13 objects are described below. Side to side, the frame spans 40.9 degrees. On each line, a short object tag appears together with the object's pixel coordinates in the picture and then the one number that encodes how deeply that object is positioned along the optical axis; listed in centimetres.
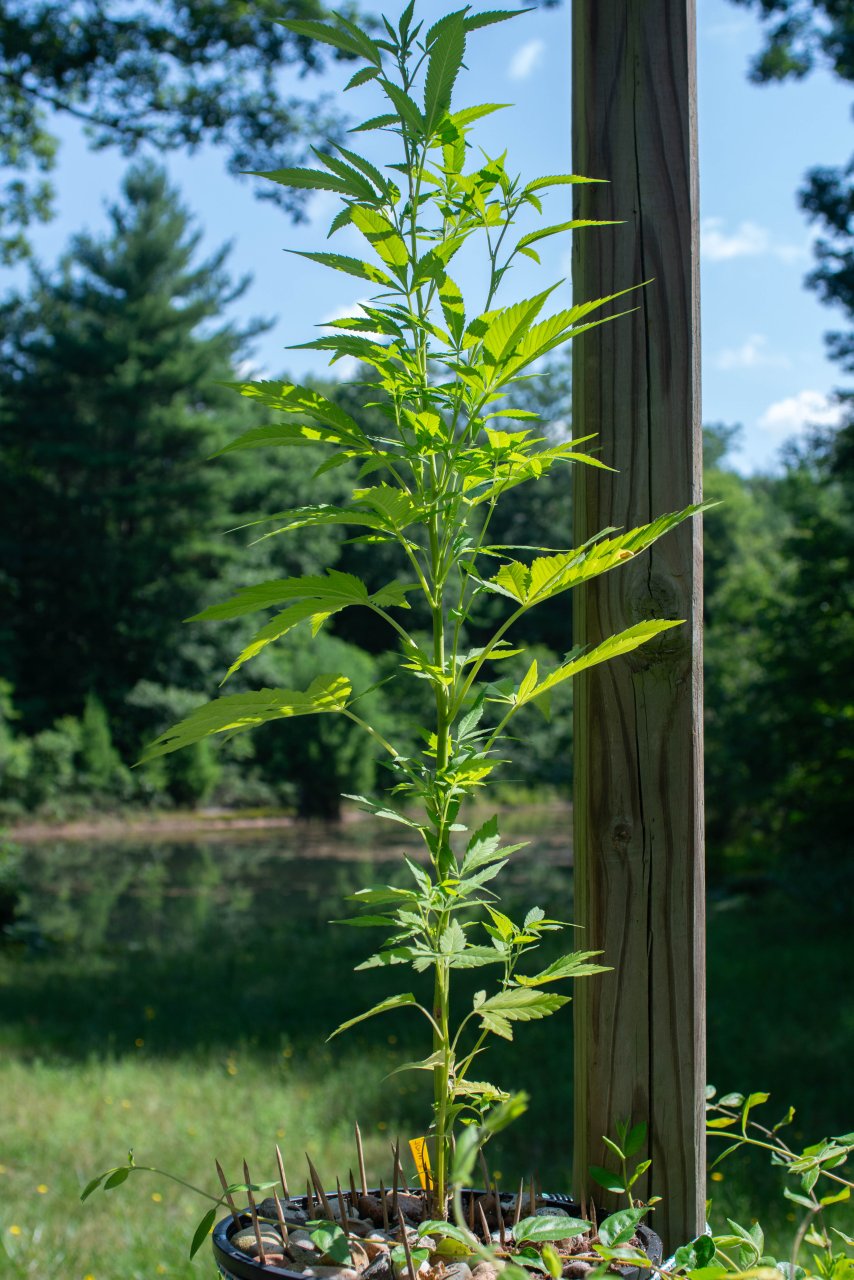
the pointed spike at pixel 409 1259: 102
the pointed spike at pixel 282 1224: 117
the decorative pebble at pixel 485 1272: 110
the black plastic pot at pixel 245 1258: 103
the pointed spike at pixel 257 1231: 109
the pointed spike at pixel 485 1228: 113
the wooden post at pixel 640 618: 140
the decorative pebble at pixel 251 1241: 114
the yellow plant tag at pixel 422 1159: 125
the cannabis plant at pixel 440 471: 118
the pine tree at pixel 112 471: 2264
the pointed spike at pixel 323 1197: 121
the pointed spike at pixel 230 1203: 117
